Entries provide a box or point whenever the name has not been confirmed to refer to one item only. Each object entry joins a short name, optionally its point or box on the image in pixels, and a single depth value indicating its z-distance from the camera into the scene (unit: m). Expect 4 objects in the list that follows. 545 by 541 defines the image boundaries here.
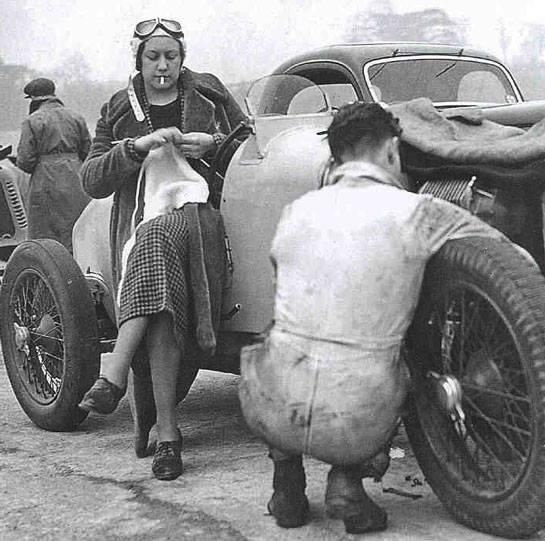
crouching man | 3.04
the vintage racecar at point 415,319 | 2.92
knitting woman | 3.90
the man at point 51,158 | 8.57
